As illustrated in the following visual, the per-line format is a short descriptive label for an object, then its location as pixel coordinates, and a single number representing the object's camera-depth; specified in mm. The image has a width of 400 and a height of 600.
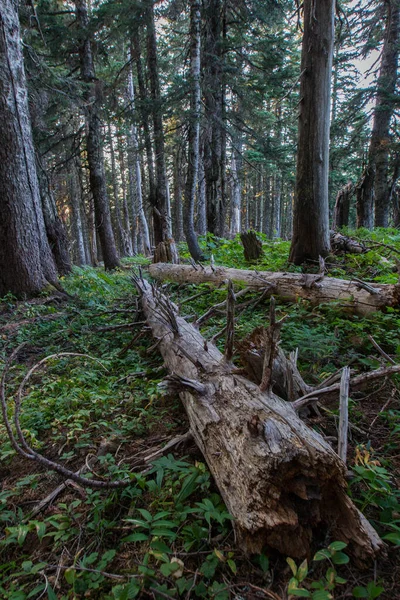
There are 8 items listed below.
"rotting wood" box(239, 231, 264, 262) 8695
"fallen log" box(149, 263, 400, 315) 4445
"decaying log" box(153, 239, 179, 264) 9750
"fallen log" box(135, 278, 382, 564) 1541
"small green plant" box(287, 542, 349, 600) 1287
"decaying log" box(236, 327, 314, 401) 2438
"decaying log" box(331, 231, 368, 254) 7427
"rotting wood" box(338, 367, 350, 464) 1991
